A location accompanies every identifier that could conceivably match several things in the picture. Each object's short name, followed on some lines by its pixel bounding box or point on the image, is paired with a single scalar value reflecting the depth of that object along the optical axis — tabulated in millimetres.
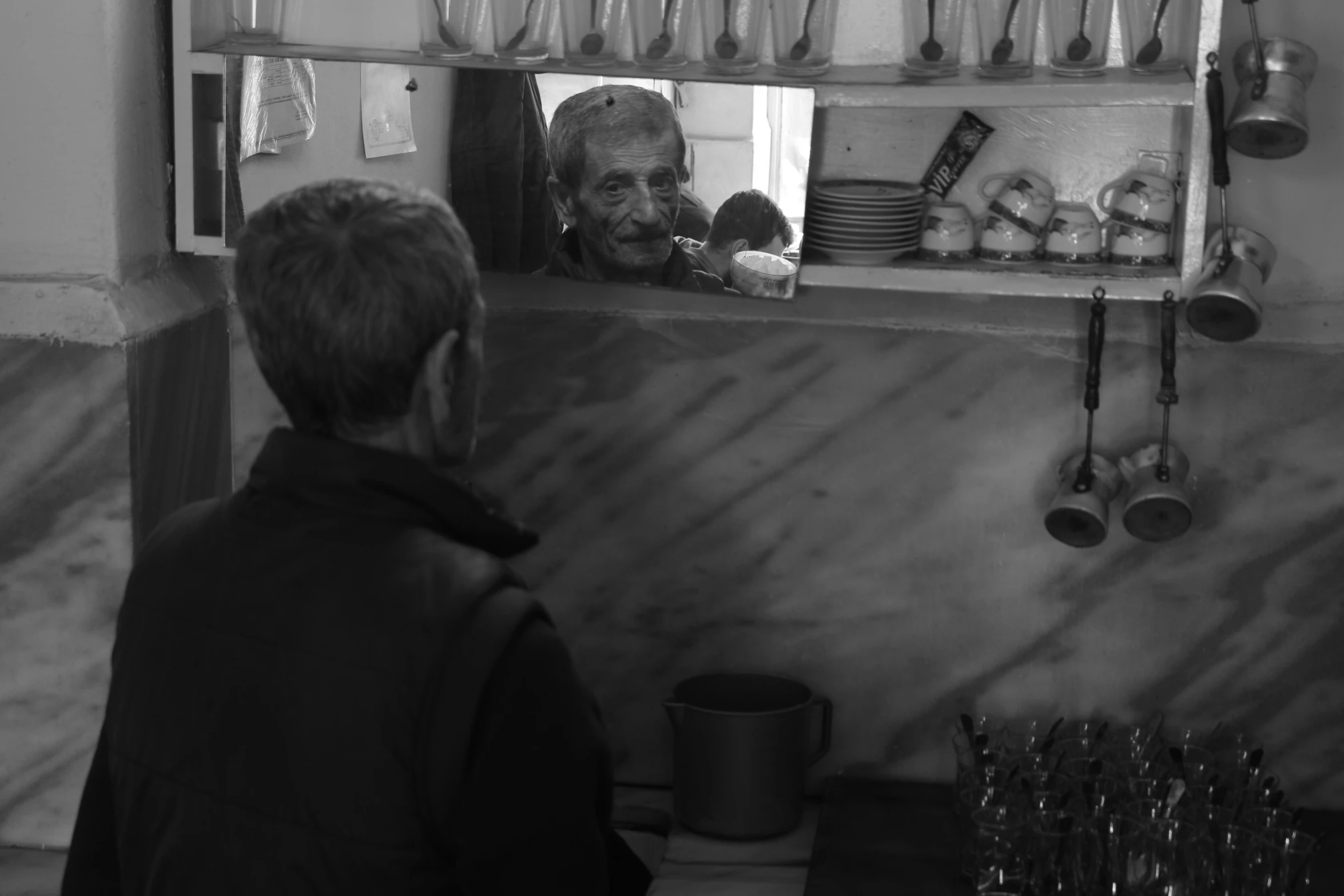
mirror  1837
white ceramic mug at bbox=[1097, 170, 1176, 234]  1828
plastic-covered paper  1959
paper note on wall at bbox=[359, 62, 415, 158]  1957
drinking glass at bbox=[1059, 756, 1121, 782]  1838
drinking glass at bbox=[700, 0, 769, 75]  1853
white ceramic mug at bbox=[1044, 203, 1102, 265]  1853
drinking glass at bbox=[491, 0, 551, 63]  1911
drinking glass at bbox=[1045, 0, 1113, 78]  1773
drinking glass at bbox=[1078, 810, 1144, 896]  1697
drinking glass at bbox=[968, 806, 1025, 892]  1717
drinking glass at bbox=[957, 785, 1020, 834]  1793
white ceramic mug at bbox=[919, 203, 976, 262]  1875
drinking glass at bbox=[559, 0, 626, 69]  1879
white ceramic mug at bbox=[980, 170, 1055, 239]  1871
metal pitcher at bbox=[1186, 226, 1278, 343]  1719
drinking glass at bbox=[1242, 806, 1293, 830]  1719
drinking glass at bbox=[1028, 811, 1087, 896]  1707
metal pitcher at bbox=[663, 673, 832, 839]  1973
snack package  1956
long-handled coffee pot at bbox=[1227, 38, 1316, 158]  1694
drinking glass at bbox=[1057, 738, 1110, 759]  1914
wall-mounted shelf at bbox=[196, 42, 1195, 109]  1720
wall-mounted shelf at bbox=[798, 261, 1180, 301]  1799
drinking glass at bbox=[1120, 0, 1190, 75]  1772
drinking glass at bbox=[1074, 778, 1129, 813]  1774
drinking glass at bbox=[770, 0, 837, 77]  1849
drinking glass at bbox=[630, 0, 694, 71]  1860
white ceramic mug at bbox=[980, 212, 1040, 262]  1865
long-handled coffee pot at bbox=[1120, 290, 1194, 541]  1867
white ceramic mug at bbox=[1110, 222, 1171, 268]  1833
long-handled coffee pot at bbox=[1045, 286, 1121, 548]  1892
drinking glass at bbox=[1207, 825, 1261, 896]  1666
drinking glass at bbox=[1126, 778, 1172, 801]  1789
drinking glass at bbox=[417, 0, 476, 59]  1928
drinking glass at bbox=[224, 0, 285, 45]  2016
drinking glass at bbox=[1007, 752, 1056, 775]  1848
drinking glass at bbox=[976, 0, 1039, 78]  1791
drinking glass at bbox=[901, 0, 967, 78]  1808
